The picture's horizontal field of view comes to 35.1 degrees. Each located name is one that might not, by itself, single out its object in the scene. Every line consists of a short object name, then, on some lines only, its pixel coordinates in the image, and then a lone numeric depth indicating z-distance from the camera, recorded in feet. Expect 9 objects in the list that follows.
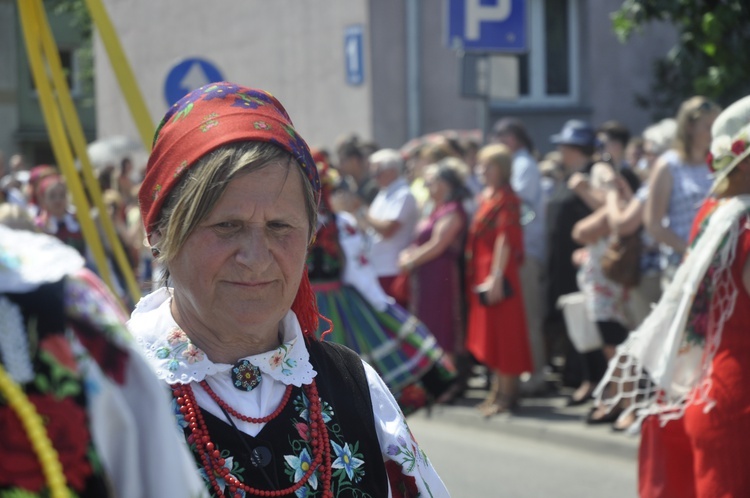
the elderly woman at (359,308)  22.57
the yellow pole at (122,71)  14.84
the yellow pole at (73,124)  14.28
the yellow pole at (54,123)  14.42
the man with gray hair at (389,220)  31.01
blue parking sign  29.32
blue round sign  27.17
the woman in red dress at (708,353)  12.09
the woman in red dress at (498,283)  27.14
